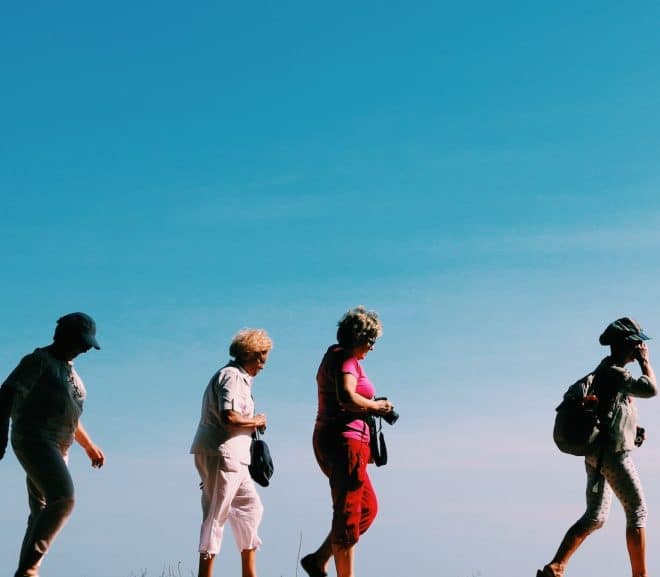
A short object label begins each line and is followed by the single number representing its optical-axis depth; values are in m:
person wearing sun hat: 9.41
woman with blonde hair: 8.77
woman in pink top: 8.66
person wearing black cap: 8.16
